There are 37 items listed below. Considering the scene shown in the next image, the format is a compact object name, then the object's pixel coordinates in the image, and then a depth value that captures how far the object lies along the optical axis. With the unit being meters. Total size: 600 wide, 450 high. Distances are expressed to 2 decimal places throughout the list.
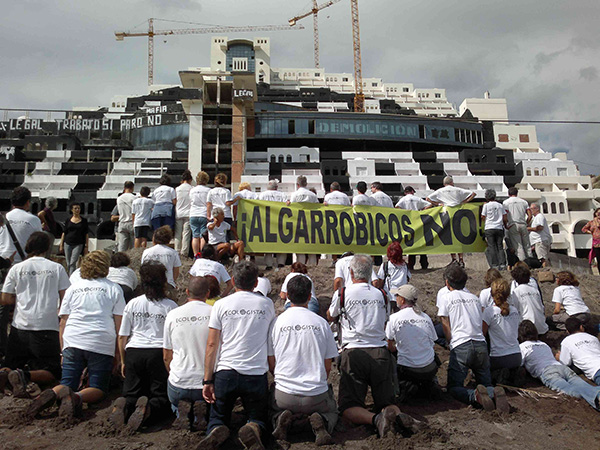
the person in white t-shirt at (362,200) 10.68
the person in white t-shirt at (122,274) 6.82
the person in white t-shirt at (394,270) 7.34
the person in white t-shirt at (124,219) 10.95
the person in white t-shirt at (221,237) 9.63
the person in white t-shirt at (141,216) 10.38
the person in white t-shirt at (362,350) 5.00
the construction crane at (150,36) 134.88
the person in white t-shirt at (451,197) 11.46
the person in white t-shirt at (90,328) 5.15
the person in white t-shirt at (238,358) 4.46
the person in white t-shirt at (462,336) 5.84
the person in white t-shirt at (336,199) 10.78
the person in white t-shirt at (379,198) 10.91
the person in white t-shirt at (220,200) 9.98
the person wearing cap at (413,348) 5.80
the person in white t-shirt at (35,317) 5.73
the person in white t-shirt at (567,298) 7.98
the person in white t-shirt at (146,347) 4.95
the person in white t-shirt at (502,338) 6.30
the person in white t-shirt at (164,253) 7.36
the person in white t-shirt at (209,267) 6.88
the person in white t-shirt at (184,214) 10.62
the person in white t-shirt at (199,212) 10.03
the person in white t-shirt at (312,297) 7.17
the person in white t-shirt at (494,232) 10.89
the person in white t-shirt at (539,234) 11.63
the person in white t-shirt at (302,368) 4.50
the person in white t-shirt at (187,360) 4.62
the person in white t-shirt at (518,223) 11.46
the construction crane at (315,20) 142.25
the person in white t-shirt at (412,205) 11.27
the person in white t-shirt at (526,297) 7.61
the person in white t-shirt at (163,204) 10.38
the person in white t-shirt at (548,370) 5.75
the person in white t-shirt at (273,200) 10.70
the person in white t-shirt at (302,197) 10.66
